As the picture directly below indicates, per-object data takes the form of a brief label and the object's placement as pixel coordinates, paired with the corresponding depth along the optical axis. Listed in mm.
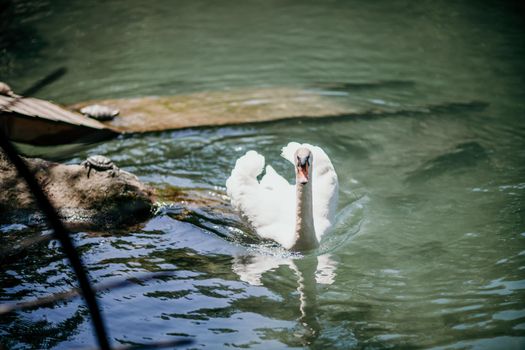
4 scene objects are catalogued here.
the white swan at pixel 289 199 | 10695
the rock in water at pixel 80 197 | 11805
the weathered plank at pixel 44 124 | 12789
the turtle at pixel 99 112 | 16297
